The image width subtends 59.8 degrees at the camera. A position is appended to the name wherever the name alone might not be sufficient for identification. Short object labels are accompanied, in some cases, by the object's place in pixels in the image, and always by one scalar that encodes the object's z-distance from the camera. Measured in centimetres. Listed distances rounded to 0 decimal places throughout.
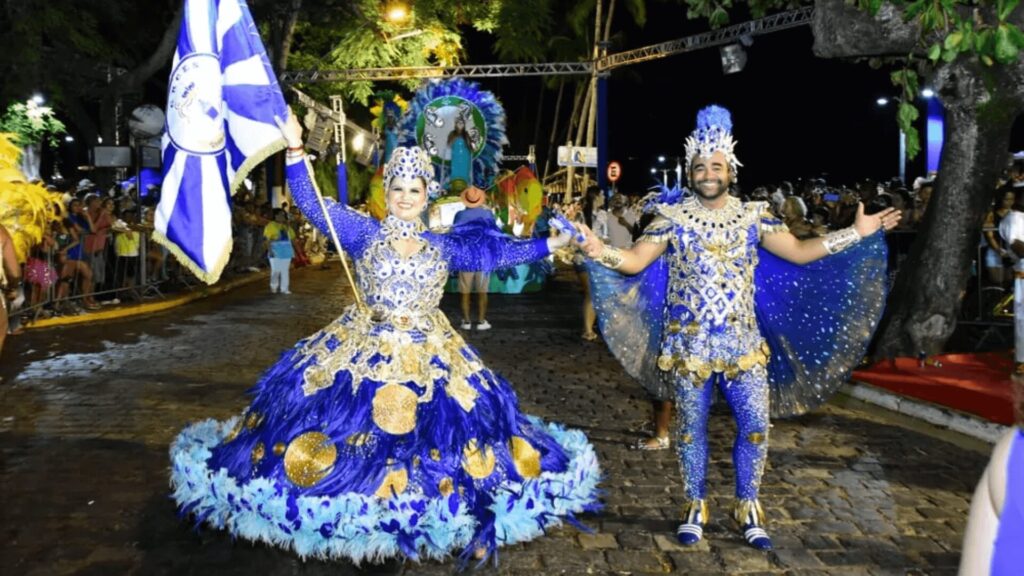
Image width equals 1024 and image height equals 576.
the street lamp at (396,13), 2400
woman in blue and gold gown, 416
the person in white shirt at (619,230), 1137
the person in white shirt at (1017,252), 775
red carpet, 707
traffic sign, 3148
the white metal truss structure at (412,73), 2375
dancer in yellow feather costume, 735
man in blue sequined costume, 459
